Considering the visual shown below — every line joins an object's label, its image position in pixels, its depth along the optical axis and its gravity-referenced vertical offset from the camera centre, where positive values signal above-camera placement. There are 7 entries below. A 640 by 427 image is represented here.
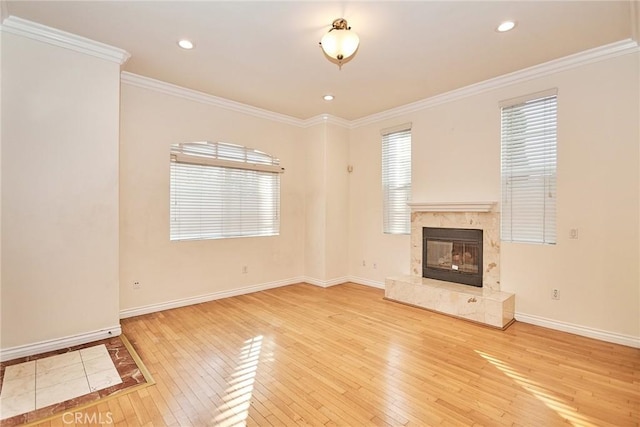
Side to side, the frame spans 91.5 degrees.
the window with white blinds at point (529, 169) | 3.62 +0.50
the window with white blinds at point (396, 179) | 5.09 +0.54
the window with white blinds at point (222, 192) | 4.37 +0.30
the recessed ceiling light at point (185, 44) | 3.11 +1.69
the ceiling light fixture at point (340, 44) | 2.54 +1.38
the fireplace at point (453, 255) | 4.26 -0.63
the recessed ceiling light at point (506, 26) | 2.80 +1.69
